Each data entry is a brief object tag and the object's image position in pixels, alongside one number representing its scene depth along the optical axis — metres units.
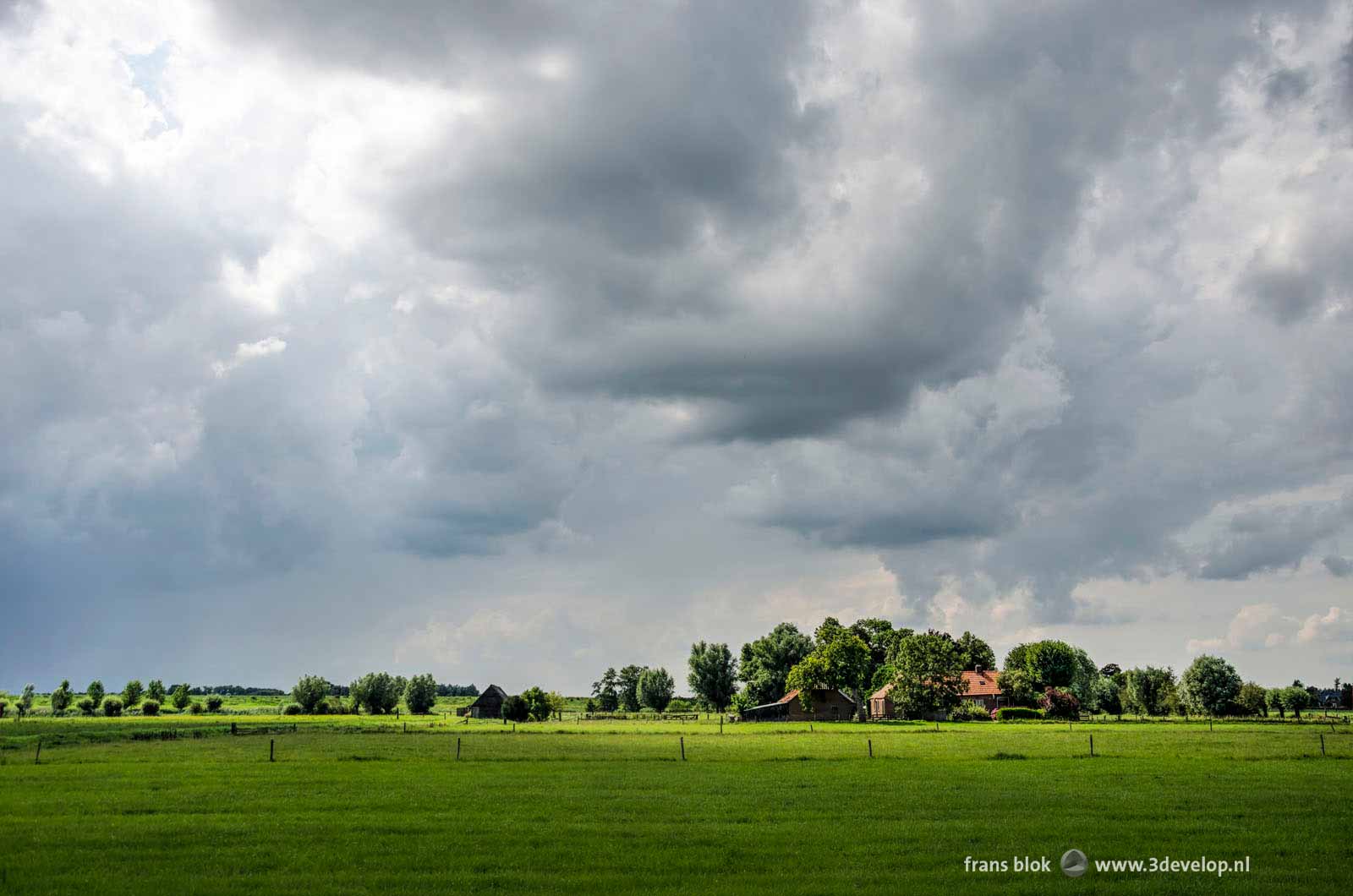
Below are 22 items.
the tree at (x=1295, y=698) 159.12
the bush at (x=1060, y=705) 131.50
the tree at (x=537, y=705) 132.62
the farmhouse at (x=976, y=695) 132.38
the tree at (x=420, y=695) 191.75
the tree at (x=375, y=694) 187.62
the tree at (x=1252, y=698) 132.25
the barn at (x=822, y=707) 134.00
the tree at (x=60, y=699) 190.50
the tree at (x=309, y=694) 173.00
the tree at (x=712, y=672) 179.50
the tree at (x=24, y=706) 168.35
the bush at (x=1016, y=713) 121.82
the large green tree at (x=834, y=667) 129.00
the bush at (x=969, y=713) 119.06
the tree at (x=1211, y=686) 134.12
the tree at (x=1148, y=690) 163.25
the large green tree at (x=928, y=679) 112.31
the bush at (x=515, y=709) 130.00
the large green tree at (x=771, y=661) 156.44
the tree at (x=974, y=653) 157.62
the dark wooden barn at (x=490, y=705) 162.25
